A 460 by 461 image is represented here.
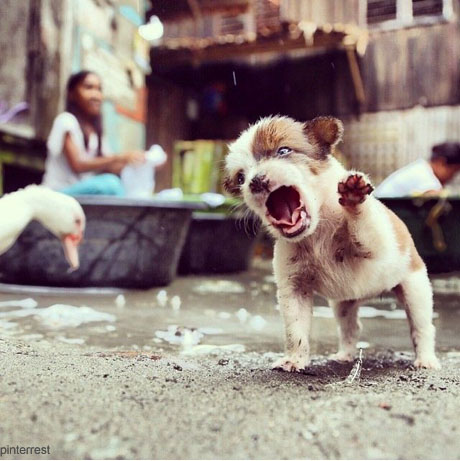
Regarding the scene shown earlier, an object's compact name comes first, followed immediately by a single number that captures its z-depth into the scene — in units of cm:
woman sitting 418
